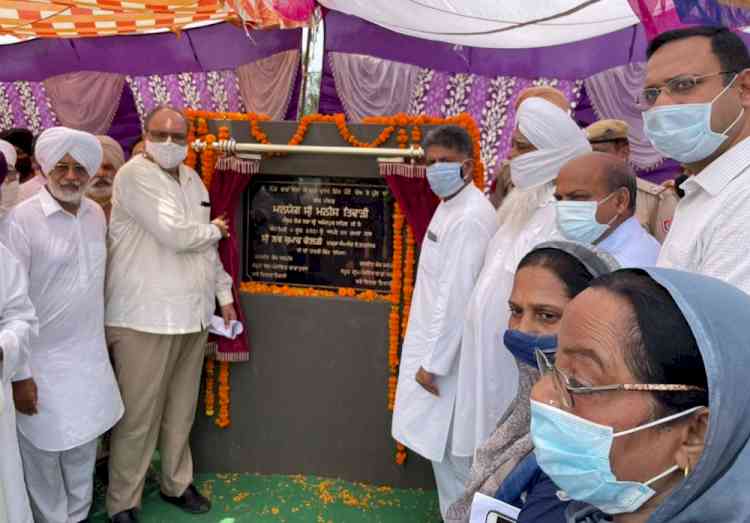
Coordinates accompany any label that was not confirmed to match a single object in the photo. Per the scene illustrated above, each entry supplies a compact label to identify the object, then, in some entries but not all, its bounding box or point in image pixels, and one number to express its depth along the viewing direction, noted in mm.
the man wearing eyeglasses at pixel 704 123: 1721
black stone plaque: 3684
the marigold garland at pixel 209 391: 3817
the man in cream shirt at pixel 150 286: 3242
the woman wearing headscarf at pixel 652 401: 861
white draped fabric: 5336
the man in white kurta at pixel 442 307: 3035
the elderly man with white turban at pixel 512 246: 2701
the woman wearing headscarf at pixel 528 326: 1628
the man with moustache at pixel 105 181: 3947
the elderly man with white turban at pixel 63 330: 2951
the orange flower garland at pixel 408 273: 3570
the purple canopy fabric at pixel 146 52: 7383
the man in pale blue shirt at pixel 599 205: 2352
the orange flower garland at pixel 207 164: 3672
